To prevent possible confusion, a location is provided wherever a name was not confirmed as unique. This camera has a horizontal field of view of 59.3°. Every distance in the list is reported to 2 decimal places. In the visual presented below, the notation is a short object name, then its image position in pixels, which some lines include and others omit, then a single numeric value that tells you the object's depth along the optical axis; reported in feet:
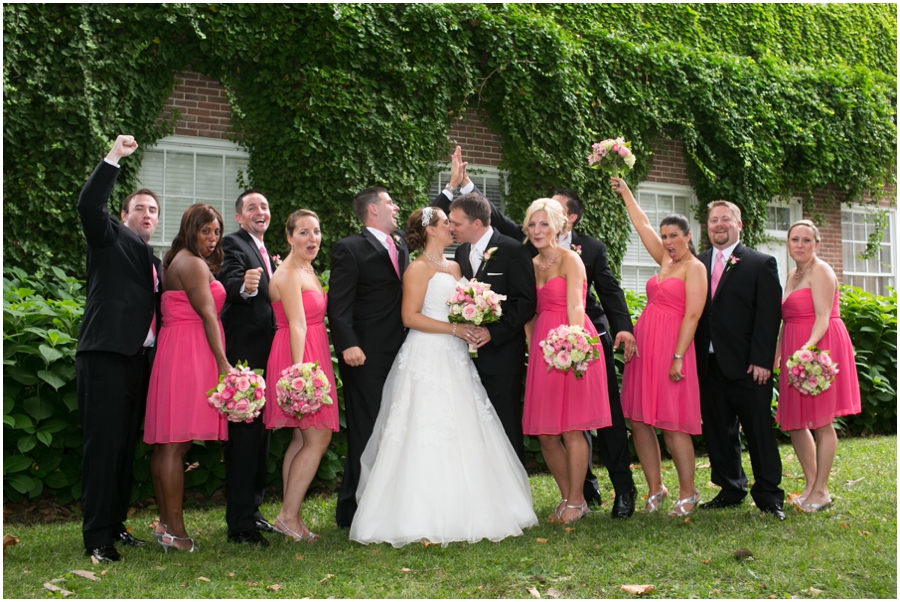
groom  17.28
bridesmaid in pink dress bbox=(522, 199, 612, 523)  17.19
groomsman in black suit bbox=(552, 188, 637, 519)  18.19
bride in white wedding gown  15.56
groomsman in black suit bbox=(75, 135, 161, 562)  14.64
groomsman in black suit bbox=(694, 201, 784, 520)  17.83
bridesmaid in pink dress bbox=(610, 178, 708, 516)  17.85
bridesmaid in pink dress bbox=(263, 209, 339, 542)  16.51
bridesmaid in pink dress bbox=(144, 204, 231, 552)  15.23
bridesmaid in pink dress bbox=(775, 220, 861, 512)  18.62
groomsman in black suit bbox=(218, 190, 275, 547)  16.15
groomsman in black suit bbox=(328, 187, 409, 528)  17.12
